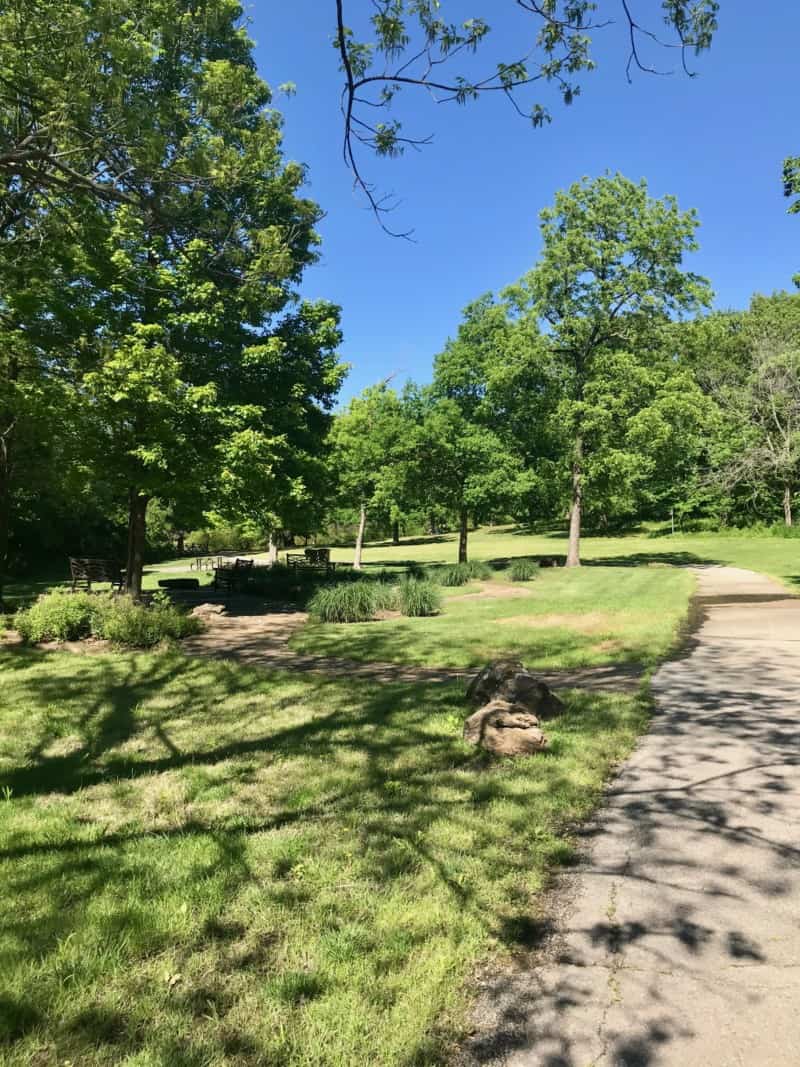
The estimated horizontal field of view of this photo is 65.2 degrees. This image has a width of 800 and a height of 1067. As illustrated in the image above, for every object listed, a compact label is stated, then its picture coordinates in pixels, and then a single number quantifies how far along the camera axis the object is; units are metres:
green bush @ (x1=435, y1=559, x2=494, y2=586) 20.41
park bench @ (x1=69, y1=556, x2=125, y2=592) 16.79
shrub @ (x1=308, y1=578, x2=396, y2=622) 13.26
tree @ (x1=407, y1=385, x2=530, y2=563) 24.23
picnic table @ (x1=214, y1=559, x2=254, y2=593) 19.23
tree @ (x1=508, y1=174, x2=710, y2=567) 24.98
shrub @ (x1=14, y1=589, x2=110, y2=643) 10.18
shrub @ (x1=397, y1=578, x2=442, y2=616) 13.86
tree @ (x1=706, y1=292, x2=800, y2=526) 22.27
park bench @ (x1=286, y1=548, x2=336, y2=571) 23.44
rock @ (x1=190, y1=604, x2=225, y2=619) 13.67
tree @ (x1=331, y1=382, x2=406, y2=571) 25.80
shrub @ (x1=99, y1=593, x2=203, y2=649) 9.86
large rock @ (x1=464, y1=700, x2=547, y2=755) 5.18
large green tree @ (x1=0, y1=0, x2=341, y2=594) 6.66
